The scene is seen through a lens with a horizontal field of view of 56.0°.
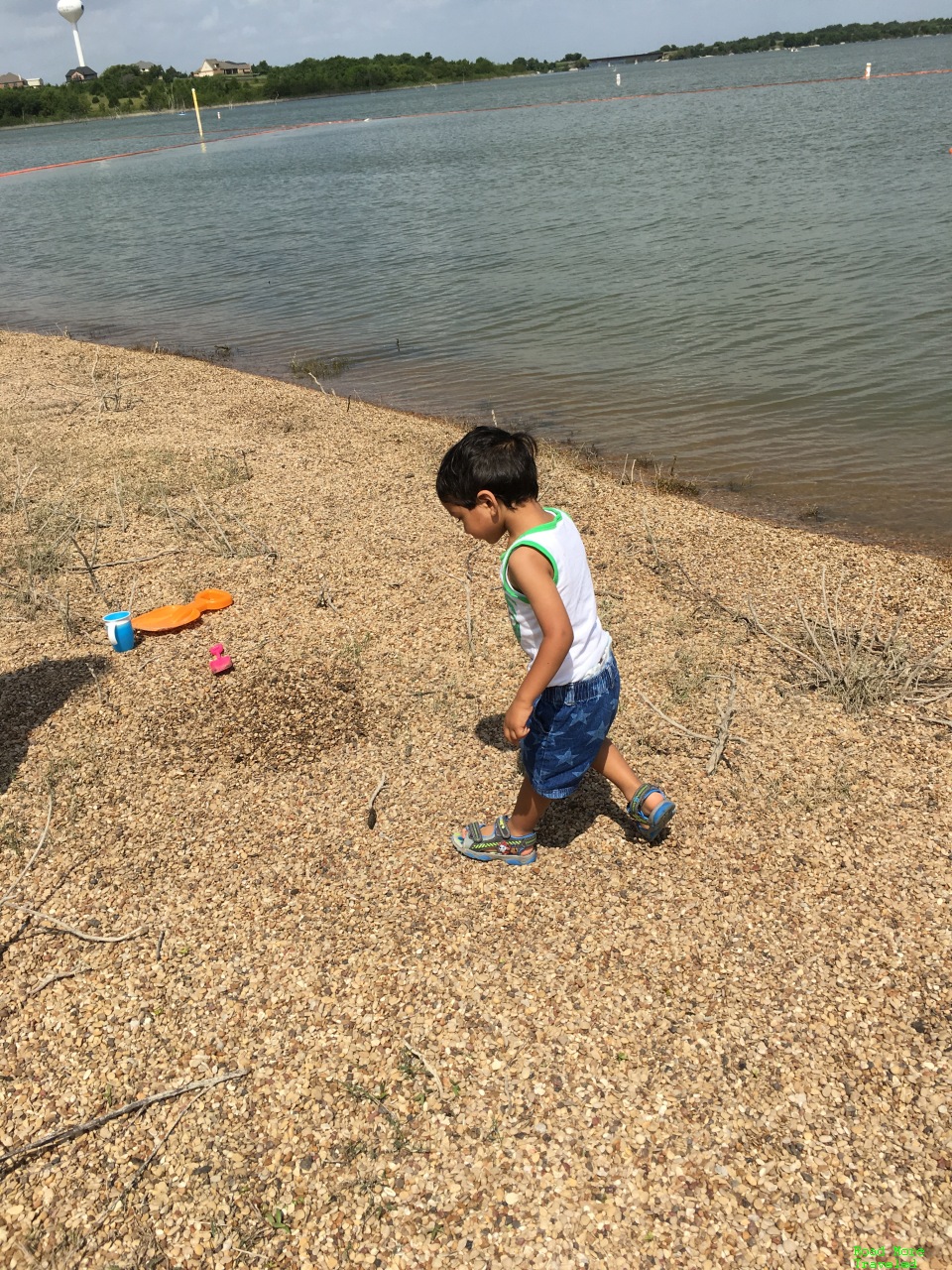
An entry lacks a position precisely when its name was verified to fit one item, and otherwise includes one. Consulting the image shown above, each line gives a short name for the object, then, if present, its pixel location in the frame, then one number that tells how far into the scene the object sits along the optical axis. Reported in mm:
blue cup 5344
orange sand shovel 5539
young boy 2941
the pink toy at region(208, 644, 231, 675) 5055
